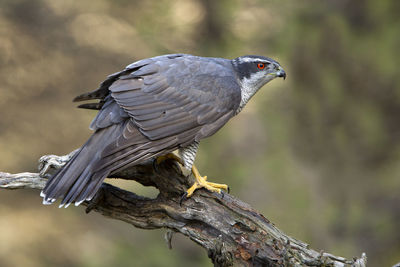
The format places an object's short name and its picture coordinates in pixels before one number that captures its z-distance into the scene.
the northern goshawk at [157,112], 7.65
